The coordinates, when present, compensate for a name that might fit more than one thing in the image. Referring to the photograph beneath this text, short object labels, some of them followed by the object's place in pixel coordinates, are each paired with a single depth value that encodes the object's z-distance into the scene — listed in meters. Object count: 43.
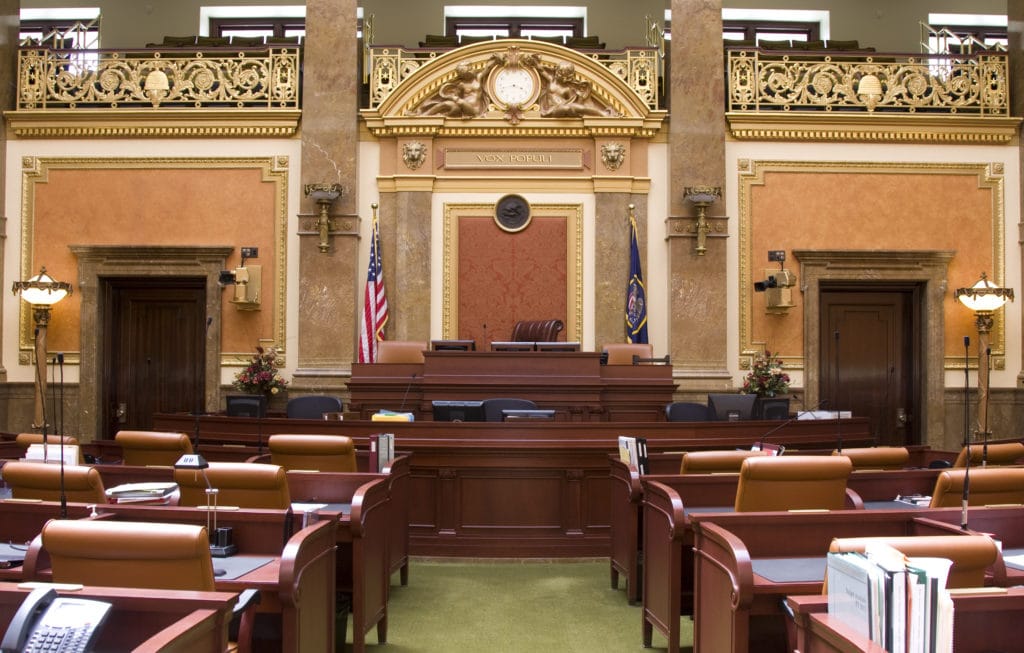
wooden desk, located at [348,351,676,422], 8.56
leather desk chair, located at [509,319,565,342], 9.73
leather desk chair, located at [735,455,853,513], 3.76
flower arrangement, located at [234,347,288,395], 10.46
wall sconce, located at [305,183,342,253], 10.67
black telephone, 1.92
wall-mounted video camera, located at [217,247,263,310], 10.77
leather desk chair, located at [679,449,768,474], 4.70
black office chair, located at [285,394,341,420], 8.93
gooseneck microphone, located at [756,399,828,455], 6.67
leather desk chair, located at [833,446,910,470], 5.43
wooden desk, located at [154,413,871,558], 6.20
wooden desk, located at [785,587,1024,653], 2.31
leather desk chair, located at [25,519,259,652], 2.49
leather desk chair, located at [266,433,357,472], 4.86
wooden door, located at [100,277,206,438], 11.20
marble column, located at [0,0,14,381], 11.07
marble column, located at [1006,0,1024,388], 11.12
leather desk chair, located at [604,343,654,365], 9.91
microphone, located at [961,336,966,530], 3.40
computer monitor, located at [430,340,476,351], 9.09
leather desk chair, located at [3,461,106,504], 3.69
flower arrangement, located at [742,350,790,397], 10.45
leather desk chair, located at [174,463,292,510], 3.68
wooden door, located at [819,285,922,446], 11.19
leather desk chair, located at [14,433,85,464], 5.69
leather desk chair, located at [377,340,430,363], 9.80
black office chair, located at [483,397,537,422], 7.53
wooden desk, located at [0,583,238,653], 2.19
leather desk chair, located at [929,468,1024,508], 3.86
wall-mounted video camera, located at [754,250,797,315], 10.72
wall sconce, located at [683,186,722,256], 10.70
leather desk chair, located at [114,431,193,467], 5.53
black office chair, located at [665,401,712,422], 8.70
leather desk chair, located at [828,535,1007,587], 2.47
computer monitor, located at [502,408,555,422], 6.89
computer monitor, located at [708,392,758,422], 8.81
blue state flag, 10.74
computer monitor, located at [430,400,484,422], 7.09
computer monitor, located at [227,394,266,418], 8.27
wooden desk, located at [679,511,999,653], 3.02
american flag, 10.65
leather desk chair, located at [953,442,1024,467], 5.38
